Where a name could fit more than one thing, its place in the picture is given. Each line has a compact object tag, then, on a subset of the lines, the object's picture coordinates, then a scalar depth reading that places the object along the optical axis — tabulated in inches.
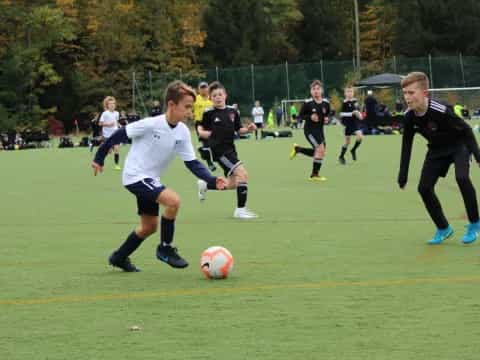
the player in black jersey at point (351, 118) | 1050.7
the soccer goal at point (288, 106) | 2330.2
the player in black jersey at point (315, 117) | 831.7
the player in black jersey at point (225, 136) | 562.6
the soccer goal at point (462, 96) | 2188.7
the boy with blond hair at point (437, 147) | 414.0
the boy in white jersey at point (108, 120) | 1075.3
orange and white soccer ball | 348.8
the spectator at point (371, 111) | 1657.2
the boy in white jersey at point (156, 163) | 360.5
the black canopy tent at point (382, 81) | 2100.1
